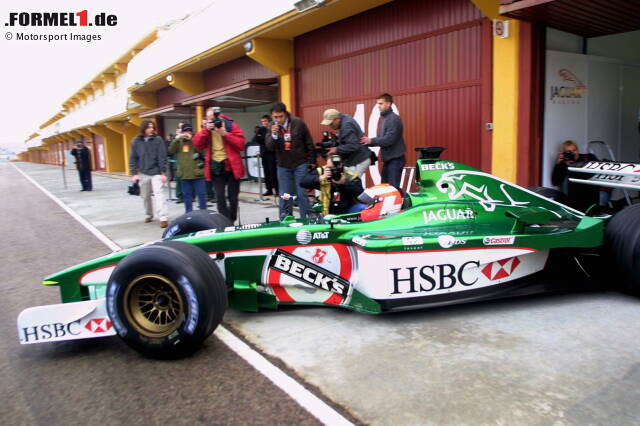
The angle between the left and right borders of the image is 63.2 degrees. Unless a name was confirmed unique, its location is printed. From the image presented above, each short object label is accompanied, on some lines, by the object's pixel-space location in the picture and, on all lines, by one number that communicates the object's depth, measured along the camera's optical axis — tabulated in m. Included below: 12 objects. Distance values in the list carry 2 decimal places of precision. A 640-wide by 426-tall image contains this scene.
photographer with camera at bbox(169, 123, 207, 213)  8.30
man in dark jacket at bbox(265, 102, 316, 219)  7.04
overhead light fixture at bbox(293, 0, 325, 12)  8.83
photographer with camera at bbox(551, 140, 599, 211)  6.70
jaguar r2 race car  3.22
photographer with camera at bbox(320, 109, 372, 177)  7.00
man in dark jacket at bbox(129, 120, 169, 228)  8.85
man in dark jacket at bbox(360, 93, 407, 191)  7.21
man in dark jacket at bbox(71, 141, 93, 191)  17.56
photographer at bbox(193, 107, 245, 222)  7.00
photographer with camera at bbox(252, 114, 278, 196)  11.93
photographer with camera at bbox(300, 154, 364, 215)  5.00
